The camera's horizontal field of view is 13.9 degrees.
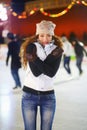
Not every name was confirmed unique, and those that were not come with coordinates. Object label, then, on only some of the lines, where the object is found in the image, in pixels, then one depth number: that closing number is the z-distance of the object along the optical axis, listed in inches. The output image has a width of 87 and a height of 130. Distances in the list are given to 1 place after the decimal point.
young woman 96.1
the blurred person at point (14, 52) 286.7
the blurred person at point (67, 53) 400.5
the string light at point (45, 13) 656.5
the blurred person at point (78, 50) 397.1
